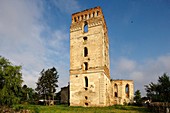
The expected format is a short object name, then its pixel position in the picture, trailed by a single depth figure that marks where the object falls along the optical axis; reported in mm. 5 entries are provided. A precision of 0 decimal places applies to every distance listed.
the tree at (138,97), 23870
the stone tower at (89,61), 17412
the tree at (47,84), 27072
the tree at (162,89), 18128
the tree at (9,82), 14112
